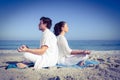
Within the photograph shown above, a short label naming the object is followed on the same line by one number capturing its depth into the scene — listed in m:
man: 3.17
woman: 3.41
